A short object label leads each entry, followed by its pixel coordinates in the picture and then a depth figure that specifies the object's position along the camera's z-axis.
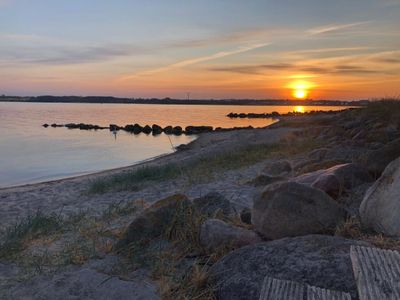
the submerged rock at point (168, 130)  45.66
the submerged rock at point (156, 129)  46.17
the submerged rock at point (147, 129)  46.44
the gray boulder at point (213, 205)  5.79
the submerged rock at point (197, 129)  44.74
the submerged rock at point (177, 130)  44.94
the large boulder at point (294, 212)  4.54
